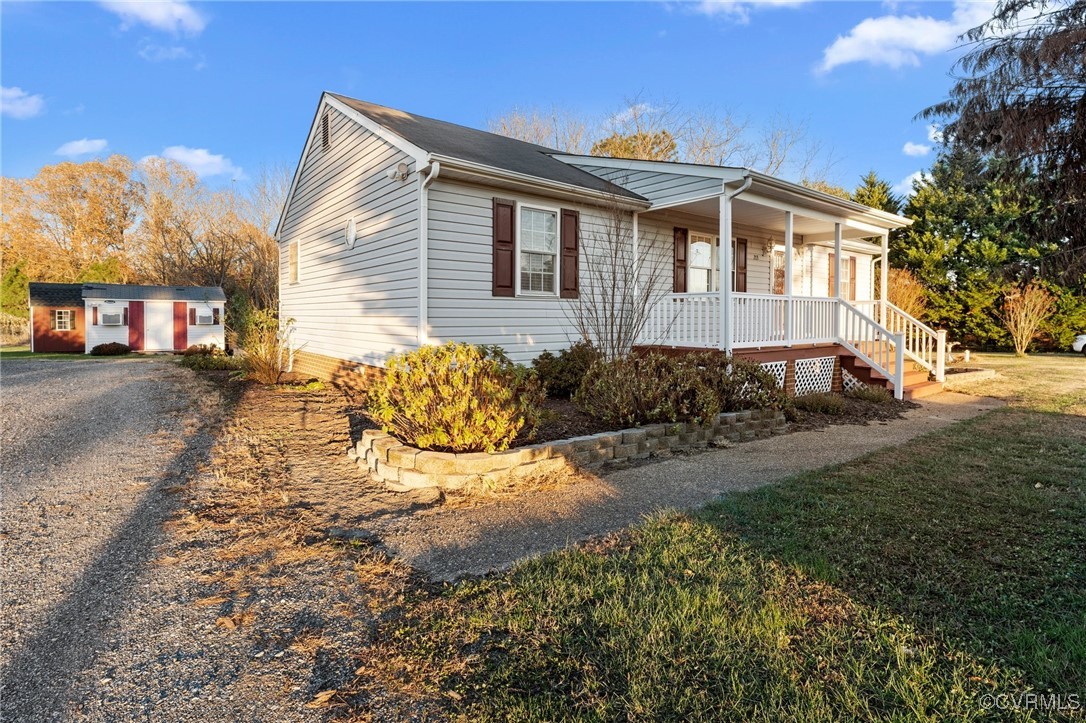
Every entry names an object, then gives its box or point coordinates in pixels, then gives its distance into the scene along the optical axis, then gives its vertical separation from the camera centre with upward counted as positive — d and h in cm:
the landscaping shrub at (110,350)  2416 -32
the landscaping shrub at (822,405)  900 -94
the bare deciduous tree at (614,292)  804 +83
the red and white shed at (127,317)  2483 +116
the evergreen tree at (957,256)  2134 +357
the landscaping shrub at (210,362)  1512 -52
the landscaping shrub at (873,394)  1012 -88
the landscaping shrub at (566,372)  916 -44
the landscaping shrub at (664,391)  665 -57
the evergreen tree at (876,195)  2442 +668
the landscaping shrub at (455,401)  518 -55
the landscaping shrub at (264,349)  1118 -11
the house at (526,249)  869 +173
